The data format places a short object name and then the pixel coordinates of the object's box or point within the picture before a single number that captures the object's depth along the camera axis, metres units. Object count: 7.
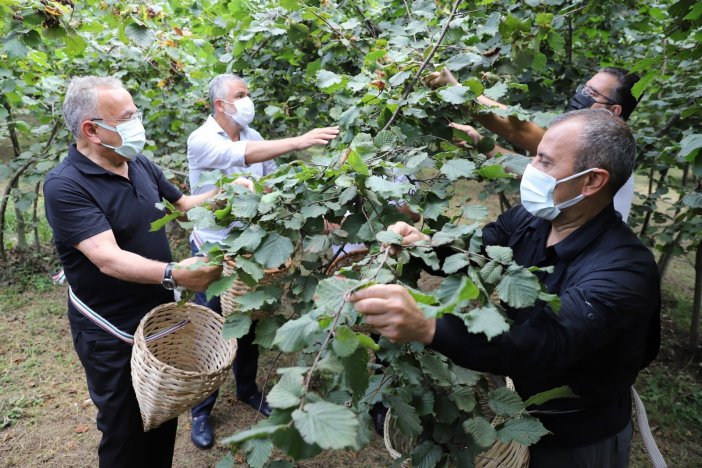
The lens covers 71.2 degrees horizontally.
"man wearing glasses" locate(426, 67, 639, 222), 2.18
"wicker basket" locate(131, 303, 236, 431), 1.76
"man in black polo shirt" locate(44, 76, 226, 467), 2.05
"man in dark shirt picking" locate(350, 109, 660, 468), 1.27
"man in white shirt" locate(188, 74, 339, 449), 3.01
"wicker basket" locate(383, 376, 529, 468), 1.46
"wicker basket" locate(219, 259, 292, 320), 1.63
